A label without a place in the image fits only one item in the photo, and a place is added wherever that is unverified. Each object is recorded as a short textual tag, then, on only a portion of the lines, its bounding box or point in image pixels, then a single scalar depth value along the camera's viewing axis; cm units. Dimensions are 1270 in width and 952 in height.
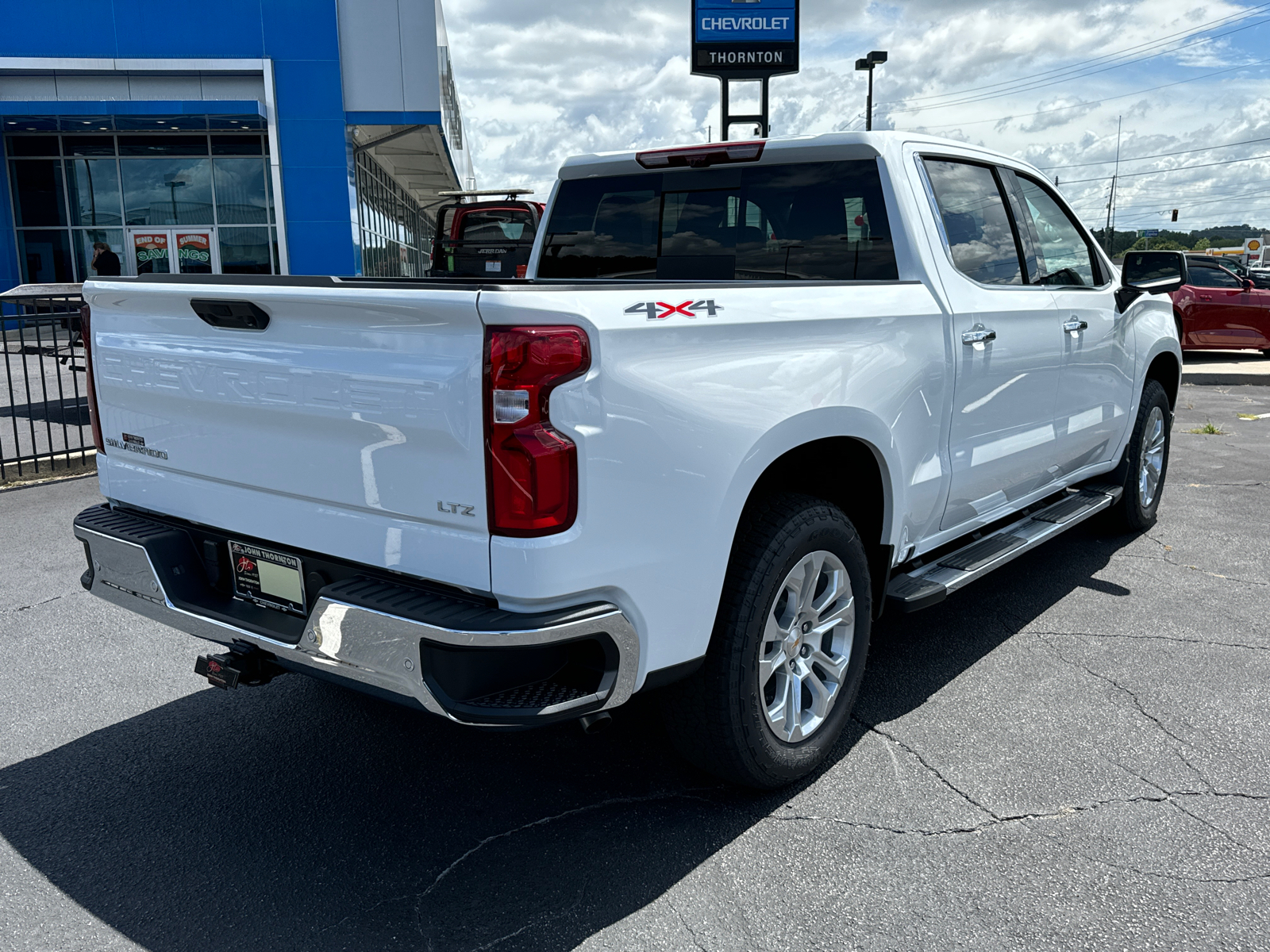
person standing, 1833
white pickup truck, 236
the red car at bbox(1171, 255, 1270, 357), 1617
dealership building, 2244
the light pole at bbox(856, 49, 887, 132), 2970
